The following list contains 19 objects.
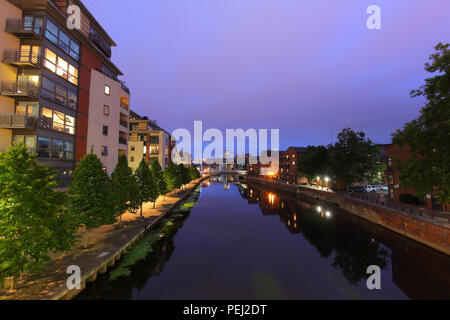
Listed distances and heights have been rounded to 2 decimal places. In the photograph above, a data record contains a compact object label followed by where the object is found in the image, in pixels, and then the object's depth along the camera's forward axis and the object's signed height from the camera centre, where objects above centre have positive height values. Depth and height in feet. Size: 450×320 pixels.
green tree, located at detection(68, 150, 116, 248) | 53.01 -7.97
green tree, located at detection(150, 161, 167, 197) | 121.60 -5.48
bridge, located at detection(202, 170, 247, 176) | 562.91 -8.95
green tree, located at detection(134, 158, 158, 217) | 92.99 -7.37
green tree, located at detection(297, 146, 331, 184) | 200.22 +9.39
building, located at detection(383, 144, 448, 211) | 91.97 -7.02
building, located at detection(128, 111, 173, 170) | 202.24 +33.05
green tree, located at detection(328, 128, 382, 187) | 138.62 +11.05
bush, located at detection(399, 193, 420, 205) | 103.09 -15.04
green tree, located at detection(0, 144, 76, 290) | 29.84 -8.26
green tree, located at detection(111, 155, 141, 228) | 68.90 -7.33
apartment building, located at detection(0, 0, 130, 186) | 61.93 +32.58
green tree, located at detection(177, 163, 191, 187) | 196.54 -7.72
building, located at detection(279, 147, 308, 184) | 286.05 +6.51
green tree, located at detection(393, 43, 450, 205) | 51.39 +10.01
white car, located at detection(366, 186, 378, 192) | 174.93 -16.61
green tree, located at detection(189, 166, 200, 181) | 290.44 -6.48
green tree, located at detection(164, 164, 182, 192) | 145.38 -7.09
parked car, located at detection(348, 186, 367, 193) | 173.58 -17.32
